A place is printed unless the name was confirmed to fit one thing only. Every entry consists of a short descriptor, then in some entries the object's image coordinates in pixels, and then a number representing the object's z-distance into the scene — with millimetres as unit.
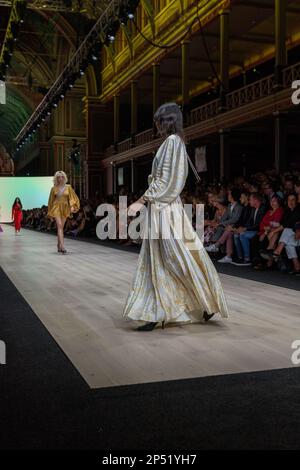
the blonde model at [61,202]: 9859
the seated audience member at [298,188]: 6645
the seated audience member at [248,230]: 7602
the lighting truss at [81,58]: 14523
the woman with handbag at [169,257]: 3506
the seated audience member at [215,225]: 8516
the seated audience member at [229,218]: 8055
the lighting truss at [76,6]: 17506
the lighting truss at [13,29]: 14852
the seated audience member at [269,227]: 6922
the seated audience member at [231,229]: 7953
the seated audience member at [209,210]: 9088
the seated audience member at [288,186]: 7293
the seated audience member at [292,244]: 6465
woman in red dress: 17547
